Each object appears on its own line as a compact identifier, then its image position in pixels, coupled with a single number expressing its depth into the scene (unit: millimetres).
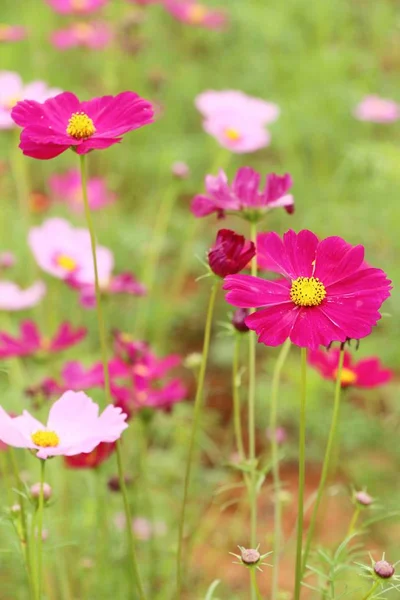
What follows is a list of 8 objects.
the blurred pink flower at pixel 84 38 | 2707
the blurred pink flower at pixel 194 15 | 2956
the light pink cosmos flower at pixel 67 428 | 1197
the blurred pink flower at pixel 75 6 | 2936
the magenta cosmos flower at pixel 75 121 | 1223
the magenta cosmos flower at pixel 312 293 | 1186
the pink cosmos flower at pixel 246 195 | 1289
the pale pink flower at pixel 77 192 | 2589
